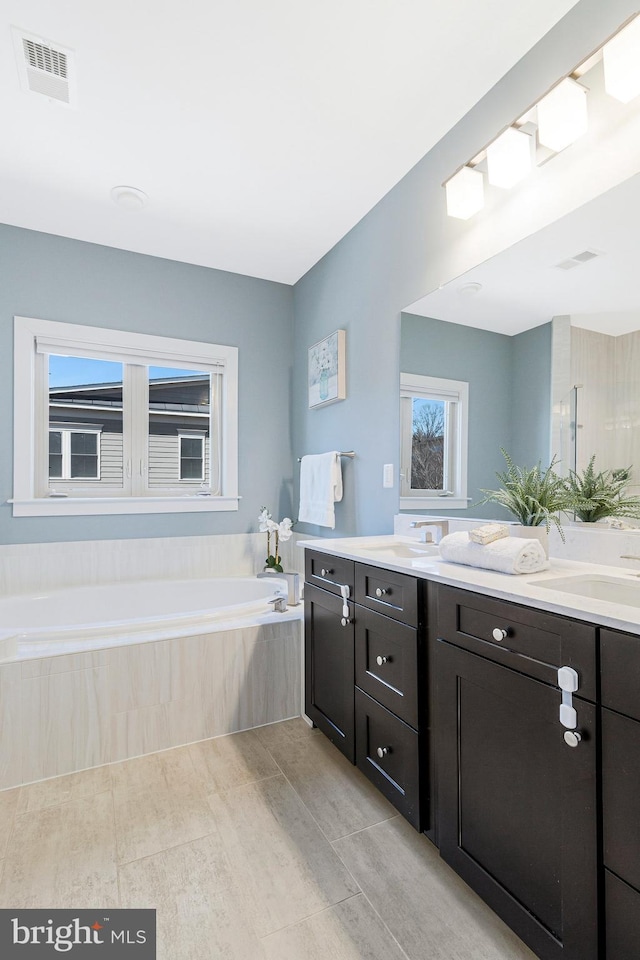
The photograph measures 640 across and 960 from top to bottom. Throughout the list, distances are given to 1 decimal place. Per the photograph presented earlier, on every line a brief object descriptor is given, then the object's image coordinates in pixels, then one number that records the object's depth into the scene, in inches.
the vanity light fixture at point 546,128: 48.9
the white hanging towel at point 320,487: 106.7
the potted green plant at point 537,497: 59.6
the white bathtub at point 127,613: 79.6
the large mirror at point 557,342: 54.5
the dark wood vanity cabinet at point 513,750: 35.2
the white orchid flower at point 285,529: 124.3
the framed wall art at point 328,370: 107.4
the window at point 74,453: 113.3
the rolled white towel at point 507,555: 53.4
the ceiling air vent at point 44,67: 62.3
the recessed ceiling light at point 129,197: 92.0
